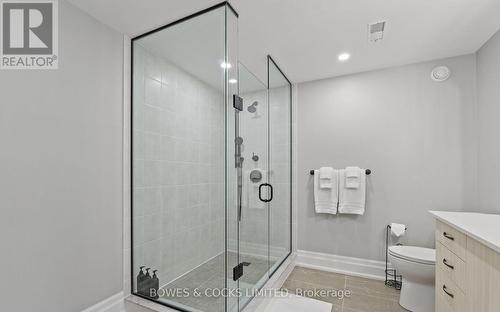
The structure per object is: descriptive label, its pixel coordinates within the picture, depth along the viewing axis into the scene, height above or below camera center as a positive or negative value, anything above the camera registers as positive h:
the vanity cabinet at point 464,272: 1.06 -0.61
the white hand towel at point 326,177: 2.80 -0.25
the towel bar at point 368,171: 2.67 -0.17
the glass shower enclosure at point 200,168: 1.82 -0.12
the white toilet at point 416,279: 1.91 -1.02
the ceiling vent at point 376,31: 1.89 +1.04
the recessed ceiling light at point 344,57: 2.38 +1.02
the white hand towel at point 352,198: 2.65 -0.47
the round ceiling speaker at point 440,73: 2.40 +0.85
